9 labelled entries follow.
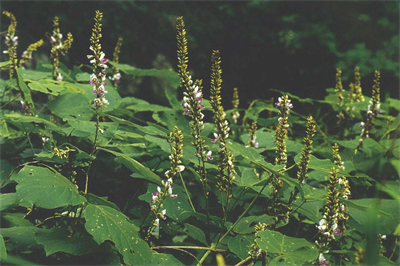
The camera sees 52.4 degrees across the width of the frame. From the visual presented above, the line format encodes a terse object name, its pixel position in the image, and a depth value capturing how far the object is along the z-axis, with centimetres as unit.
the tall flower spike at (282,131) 186
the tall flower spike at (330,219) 165
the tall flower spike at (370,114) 298
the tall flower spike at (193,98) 173
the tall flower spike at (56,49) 295
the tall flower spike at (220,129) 173
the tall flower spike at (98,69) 182
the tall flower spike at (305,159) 172
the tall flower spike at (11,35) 313
